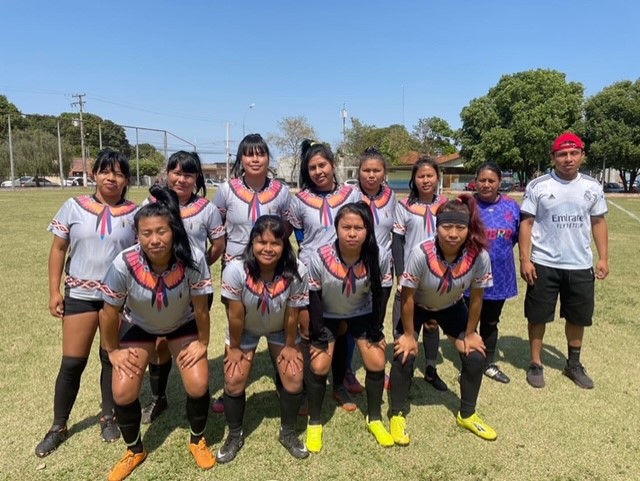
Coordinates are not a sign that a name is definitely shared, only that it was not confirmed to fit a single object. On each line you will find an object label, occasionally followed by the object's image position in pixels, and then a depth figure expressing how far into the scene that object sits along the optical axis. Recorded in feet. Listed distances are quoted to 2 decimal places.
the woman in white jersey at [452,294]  11.18
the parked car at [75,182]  180.02
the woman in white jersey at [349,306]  10.65
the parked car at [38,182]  170.06
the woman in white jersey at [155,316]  9.52
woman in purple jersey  14.26
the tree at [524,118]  125.29
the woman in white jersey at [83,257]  10.37
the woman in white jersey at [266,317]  10.14
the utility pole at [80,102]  191.11
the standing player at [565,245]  13.78
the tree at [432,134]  162.91
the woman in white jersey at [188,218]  11.82
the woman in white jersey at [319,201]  12.35
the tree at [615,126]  124.98
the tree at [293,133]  173.06
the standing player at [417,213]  13.25
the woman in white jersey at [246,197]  12.31
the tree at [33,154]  159.53
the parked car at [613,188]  147.33
